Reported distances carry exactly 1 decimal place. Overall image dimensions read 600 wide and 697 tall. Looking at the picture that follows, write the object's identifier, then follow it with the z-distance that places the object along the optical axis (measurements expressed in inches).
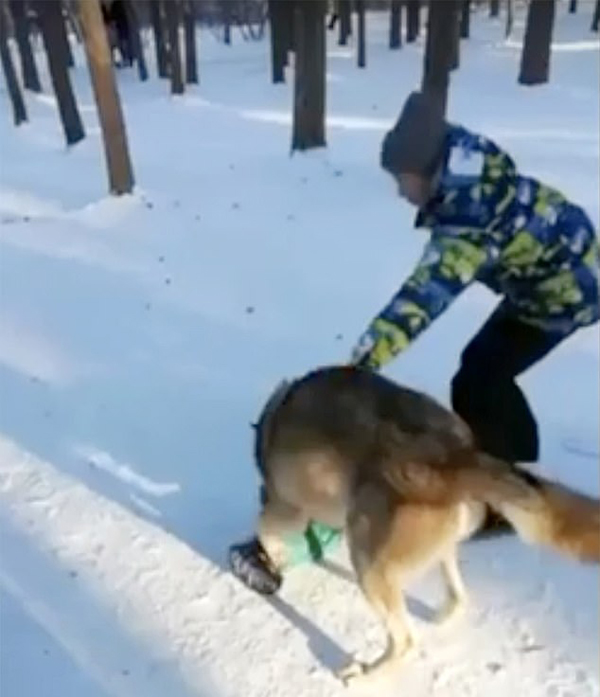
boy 115.6
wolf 104.6
